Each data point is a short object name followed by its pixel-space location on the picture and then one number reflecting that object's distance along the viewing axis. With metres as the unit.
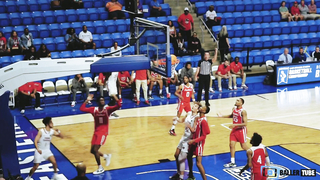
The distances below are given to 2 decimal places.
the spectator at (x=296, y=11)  23.66
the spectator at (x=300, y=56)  20.20
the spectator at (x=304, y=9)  24.03
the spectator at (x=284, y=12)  23.32
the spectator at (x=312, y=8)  24.45
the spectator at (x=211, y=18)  21.59
